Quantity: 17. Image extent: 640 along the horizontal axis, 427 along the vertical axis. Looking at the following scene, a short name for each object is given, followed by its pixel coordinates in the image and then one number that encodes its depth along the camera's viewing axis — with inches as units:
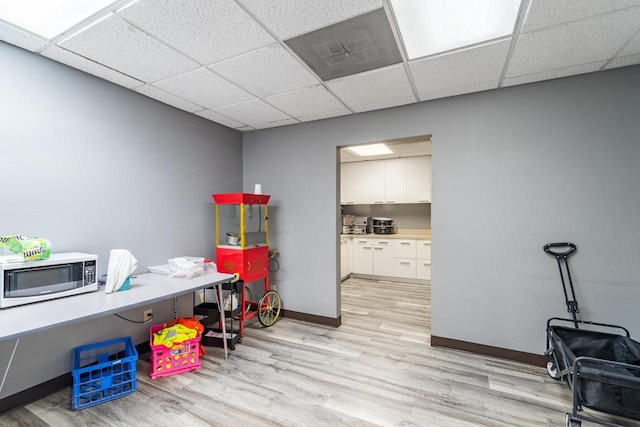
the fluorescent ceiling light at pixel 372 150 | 185.8
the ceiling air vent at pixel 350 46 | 66.7
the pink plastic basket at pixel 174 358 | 90.4
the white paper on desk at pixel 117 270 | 80.3
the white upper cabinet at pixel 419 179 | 212.1
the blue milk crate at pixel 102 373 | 76.8
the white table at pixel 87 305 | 56.7
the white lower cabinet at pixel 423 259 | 202.4
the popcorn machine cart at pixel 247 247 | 119.9
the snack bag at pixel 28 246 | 67.1
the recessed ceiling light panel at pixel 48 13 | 60.2
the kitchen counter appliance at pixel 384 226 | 228.2
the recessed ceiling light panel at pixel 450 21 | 60.4
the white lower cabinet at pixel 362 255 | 222.5
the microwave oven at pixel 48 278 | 65.6
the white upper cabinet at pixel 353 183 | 235.5
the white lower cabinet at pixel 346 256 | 215.7
